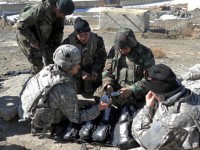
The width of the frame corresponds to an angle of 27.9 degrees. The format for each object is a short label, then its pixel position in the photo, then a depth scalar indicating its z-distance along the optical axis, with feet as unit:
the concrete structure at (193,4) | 82.72
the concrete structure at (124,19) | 54.85
